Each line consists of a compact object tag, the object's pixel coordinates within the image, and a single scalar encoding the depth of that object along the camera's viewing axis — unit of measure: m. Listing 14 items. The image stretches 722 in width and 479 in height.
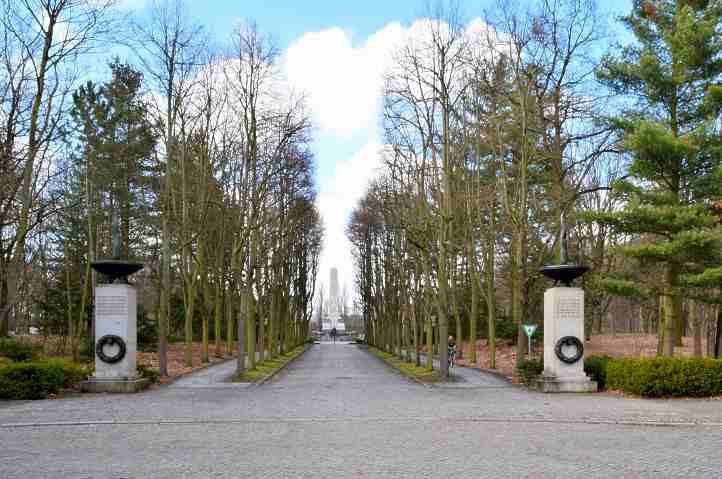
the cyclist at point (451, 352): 34.62
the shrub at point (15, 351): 26.16
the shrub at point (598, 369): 21.45
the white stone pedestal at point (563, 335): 21.17
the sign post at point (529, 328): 27.90
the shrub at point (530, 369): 22.59
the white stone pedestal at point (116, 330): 20.81
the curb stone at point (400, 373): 24.72
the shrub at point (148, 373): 22.34
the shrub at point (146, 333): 41.41
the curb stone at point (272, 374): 25.46
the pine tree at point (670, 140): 21.95
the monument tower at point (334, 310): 126.38
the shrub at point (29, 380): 18.75
